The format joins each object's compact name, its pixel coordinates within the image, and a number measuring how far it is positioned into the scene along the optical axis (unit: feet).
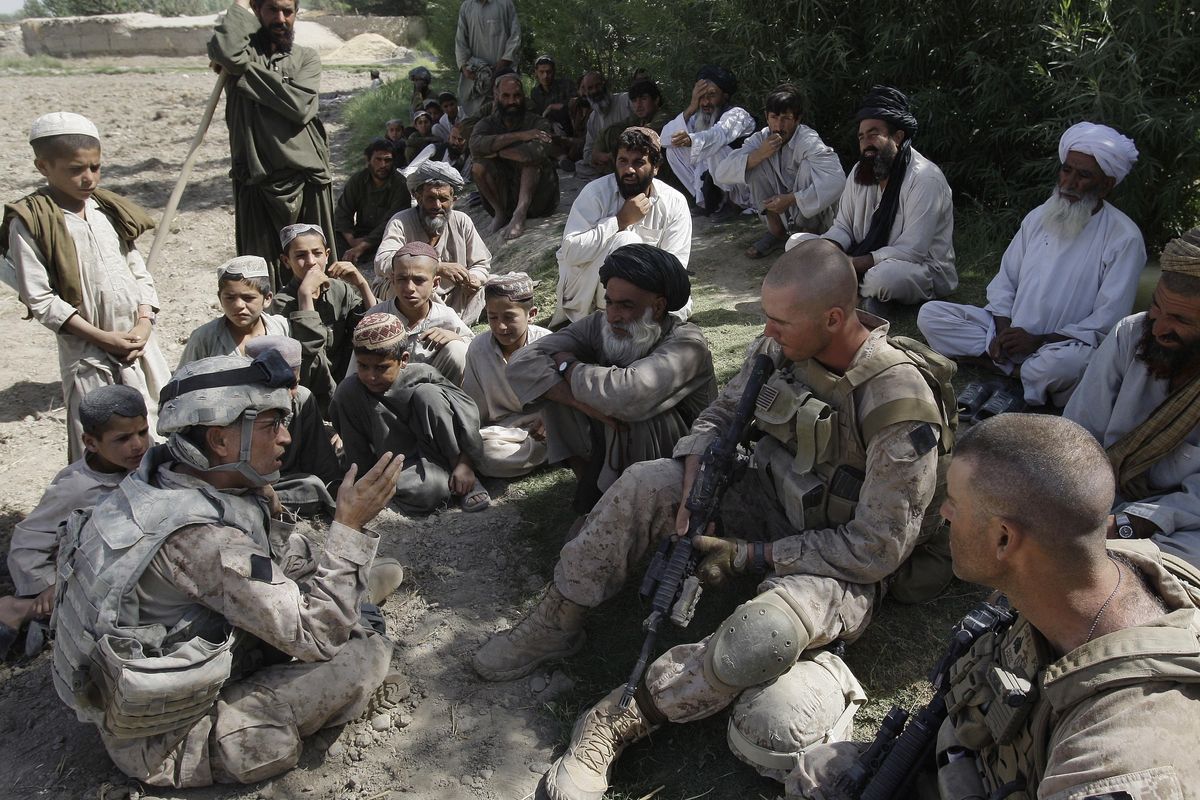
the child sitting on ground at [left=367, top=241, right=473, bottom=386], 16.99
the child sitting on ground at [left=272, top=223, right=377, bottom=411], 18.13
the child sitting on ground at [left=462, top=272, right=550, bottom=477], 15.53
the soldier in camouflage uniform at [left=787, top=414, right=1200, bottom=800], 5.54
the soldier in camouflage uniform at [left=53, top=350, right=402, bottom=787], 8.73
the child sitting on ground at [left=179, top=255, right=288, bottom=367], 15.96
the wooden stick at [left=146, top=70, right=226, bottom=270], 20.84
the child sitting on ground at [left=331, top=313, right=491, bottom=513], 14.85
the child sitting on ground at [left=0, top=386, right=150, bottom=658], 12.28
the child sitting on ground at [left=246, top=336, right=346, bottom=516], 14.53
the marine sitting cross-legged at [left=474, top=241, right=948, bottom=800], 9.29
